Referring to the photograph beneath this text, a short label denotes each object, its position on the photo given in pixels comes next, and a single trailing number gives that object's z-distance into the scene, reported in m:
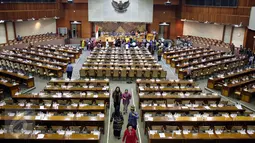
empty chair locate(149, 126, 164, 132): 7.27
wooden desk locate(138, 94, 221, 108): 9.65
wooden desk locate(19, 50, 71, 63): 16.01
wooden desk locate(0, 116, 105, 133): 7.62
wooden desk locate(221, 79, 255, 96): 11.87
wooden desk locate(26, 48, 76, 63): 16.89
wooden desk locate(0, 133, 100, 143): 6.62
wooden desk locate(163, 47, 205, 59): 18.46
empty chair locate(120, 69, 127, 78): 13.45
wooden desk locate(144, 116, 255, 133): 7.82
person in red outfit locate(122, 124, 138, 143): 6.23
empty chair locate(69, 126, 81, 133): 7.17
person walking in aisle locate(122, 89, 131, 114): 9.07
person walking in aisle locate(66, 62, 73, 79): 12.92
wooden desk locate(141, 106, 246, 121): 8.52
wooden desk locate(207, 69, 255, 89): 12.71
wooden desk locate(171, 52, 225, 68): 16.31
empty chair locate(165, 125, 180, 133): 7.29
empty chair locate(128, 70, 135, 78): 13.43
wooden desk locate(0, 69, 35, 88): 12.15
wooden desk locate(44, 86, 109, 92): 10.41
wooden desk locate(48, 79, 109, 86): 11.26
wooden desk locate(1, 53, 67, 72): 14.50
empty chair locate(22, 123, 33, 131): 7.23
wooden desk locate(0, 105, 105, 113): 8.37
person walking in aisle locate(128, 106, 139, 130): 7.34
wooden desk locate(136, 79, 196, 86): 11.48
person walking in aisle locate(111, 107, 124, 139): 7.42
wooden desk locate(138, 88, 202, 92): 10.52
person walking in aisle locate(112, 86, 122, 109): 8.72
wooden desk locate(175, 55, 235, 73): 14.95
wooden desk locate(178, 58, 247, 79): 14.07
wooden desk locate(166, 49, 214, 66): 17.13
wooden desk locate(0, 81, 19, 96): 11.05
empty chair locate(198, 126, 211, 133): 7.32
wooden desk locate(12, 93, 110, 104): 9.42
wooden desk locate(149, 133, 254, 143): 6.78
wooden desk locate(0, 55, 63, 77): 13.62
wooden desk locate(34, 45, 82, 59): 18.21
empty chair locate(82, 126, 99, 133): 7.15
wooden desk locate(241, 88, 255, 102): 11.26
